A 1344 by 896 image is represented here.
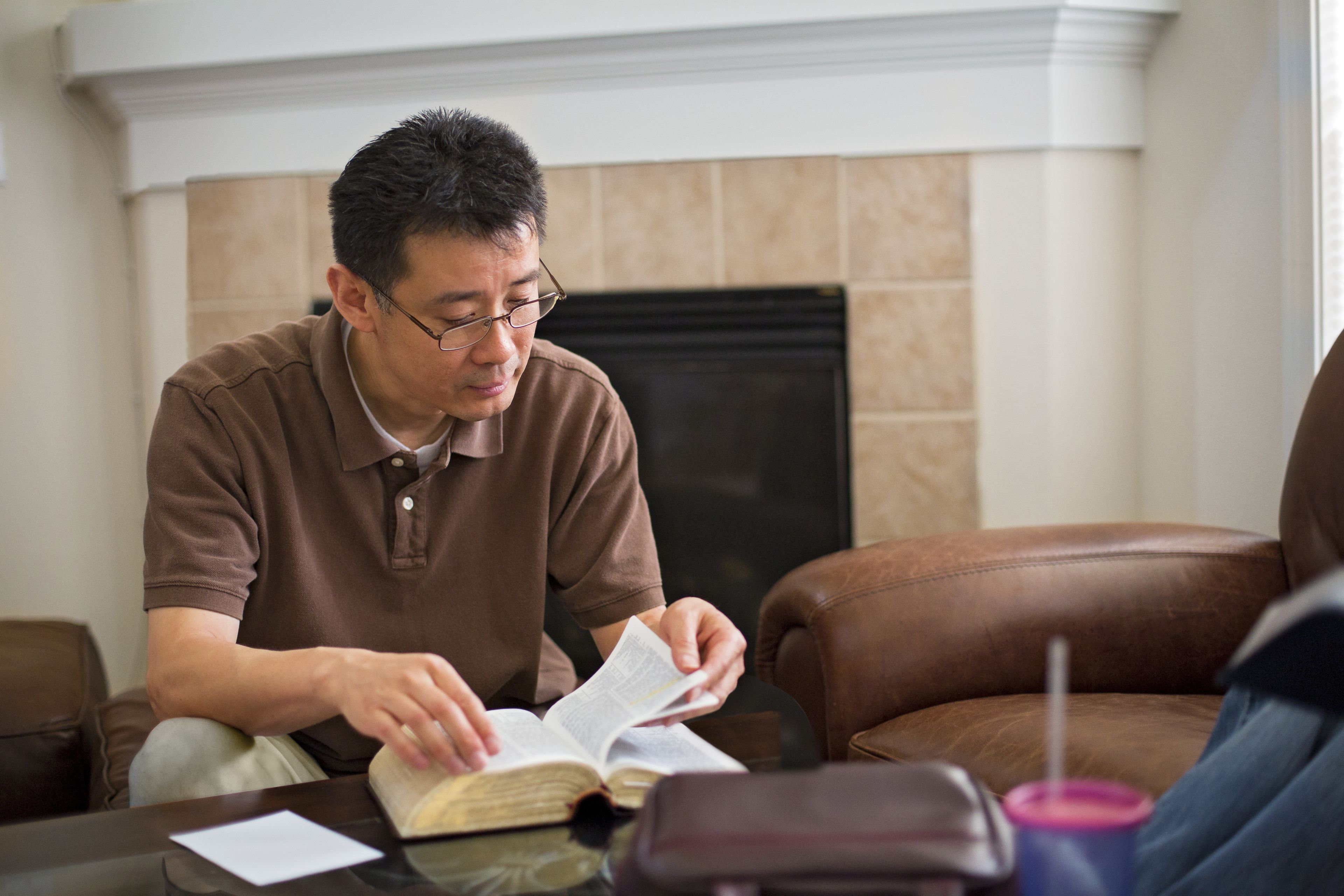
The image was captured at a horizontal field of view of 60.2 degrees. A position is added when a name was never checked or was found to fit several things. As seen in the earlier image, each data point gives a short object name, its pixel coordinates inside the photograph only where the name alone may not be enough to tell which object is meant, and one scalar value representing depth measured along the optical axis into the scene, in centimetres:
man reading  109
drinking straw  55
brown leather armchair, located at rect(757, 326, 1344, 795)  130
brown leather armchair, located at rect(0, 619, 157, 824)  152
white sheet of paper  81
